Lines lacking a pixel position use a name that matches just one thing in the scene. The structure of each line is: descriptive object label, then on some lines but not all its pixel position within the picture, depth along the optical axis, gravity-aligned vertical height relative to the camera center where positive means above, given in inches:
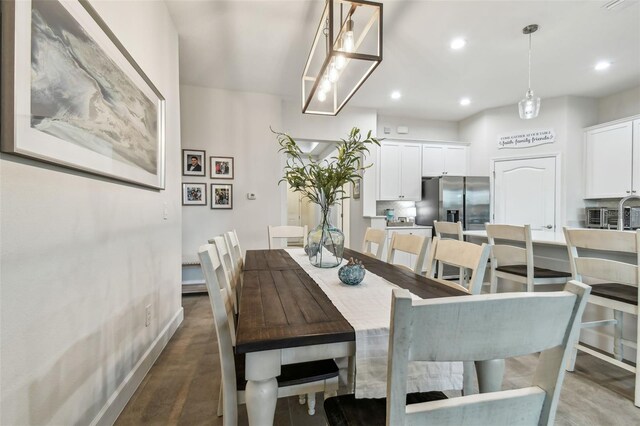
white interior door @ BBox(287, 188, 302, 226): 377.7 +3.9
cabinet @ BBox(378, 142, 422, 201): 193.3 +28.1
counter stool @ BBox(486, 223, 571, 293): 86.9 -16.3
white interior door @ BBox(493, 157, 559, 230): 173.2 +13.2
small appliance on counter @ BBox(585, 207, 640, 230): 141.4 -2.7
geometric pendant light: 65.3 +46.6
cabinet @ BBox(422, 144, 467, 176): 199.9 +37.3
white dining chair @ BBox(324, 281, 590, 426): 20.7 -10.0
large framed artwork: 33.9 +18.9
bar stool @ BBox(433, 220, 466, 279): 117.0 -6.9
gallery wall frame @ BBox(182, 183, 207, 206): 155.6 +9.7
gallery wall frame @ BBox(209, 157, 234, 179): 158.7 +25.0
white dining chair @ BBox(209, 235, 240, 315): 54.8 -12.1
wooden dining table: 32.6 -14.3
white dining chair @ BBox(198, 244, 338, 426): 40.4 -25.2
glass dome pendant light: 107.2 +42.5
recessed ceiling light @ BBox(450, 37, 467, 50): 113.2 +68.5
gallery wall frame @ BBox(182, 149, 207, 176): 154.5 +27.0
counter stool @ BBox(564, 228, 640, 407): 63.4 -14.7
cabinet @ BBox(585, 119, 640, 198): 148.1 +29.1
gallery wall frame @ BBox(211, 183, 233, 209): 159.3 +8.9
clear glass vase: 69.7 -7.5
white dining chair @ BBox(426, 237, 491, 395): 44.5 -9.5
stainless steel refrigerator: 182.5 +8.0
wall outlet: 76.8 -28.8
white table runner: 33.5 -18.7
